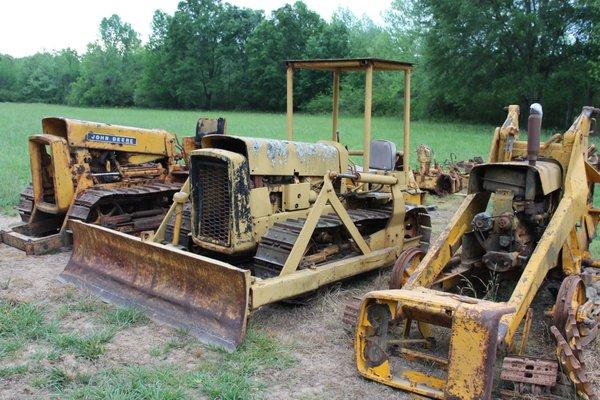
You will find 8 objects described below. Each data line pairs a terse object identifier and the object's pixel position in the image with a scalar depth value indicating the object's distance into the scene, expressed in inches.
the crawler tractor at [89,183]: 281.4
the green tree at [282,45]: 2058.3
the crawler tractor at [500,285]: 140.6
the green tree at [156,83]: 2485.2
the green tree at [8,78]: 3259.1
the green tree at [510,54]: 1139.9
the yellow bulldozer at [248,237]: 188.2
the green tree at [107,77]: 2763.3
